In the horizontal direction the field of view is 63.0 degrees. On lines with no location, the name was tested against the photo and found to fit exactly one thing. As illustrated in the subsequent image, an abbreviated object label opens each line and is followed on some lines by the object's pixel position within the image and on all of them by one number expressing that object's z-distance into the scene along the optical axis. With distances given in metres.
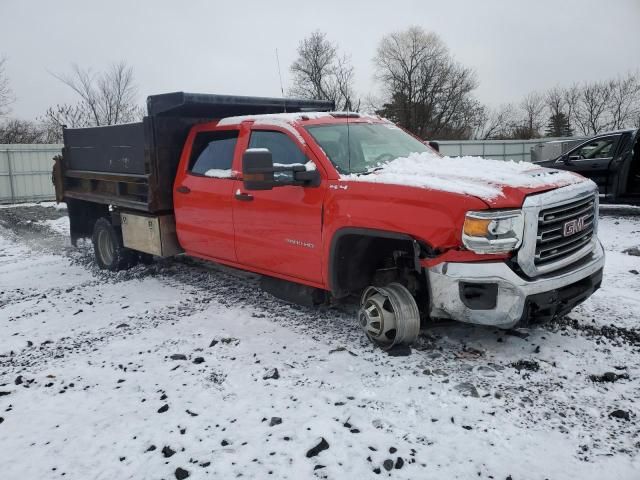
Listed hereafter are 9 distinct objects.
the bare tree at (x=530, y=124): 55.31
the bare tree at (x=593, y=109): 54.53
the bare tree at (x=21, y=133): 31.08
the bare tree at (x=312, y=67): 49.97
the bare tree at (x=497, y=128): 55.50
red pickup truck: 3.50
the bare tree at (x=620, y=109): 52.06
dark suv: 9.77
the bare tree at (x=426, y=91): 48.50
